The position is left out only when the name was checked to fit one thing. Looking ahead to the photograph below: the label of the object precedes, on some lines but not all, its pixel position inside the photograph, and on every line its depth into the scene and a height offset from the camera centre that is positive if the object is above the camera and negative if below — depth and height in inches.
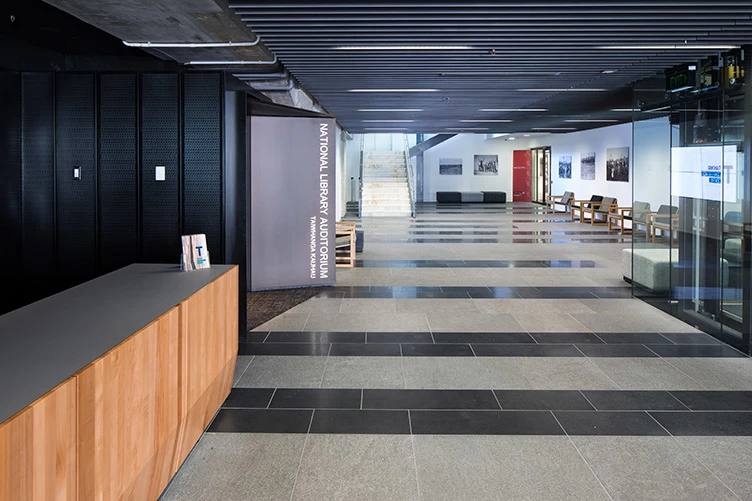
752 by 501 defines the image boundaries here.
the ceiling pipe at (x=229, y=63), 285.3 +68.8
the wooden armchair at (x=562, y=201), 887.1 +26.4
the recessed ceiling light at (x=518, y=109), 563.8 +95.0
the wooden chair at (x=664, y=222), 285.4 -1.1
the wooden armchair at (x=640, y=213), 309.3 +3.2
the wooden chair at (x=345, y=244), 422.3 -15.0
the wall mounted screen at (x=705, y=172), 242.8 +18.5
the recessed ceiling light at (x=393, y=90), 423.5 +84.0
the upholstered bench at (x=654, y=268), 289.6 -22.2
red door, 1217.4 +81.5
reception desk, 78.0 -23.8
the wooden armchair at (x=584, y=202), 766.5 +20.8
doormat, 277.3 -38.0
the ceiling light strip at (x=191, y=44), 245.1 +66.1
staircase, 880.3 +50.5
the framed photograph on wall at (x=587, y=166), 863.1 +71.1
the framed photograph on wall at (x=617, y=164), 748.6 +64.8
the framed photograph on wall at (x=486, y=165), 1221.7 +101.7
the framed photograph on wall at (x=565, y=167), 962.7 +78.9
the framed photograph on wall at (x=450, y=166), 1219.9 +99.6
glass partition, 240.1 +8.4
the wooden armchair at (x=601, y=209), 737.0 +12.1
